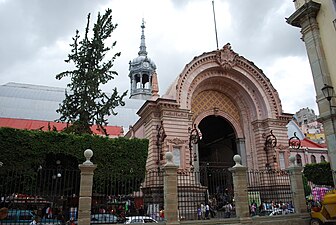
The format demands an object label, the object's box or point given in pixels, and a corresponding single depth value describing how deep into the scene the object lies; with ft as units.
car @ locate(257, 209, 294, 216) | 49.06
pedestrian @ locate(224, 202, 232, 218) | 45.46
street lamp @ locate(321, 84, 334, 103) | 42.55
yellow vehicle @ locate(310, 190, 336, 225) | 36.42
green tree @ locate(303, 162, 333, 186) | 93.45
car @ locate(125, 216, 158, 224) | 39.60
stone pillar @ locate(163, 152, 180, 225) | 34.31
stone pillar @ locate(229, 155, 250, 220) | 37.81
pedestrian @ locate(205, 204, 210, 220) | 49.06
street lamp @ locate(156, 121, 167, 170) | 62.60
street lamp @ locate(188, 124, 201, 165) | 65.67
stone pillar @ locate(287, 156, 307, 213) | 41.73
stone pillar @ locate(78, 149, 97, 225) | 32.27
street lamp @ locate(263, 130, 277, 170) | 72.59
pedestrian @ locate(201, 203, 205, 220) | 48.86
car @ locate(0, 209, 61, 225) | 39.09
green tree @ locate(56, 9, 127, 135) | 65.22
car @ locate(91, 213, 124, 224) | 36.09
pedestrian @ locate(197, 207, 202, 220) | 45.26
